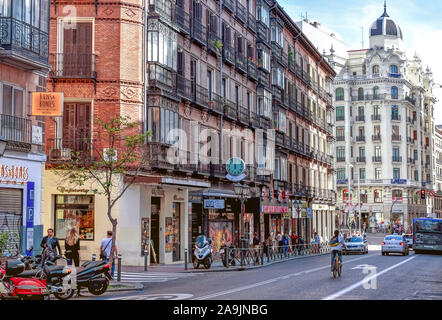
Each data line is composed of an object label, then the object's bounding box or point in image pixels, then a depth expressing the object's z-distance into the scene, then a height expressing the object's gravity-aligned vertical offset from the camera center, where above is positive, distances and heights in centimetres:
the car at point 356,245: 5053 -208
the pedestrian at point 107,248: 2241 -96
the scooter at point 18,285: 1517 -148
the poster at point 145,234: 3095 -71
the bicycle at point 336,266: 2334 -168
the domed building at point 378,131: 10244 +1313
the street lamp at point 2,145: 1653 +181
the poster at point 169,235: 3400 -84
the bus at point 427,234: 5075 -130
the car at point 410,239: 6181 -201
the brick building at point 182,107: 3050 +590
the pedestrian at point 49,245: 2019 -80
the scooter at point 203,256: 3009 -168
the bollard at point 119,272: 2163 -169
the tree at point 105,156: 2929 +270
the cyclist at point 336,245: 2362 -96
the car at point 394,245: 4669 -193
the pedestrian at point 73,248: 2655 -114
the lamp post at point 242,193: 3258 +119
